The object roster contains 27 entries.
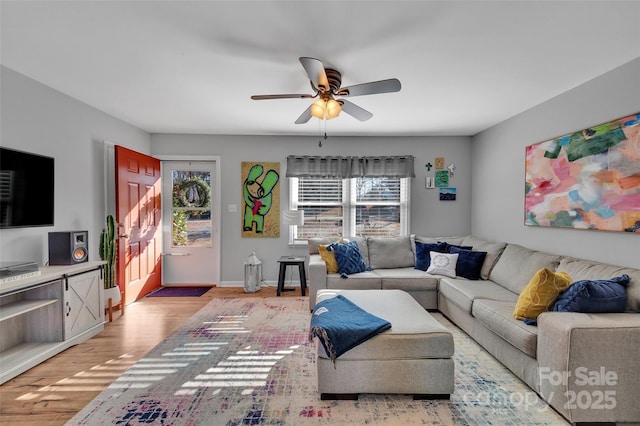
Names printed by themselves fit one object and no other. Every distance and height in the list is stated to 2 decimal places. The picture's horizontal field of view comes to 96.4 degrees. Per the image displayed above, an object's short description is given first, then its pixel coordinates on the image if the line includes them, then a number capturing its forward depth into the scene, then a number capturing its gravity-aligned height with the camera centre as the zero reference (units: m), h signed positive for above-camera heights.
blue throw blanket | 1.82 -0.77
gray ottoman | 1.85 -1.01
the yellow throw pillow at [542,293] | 1.99 -0.57
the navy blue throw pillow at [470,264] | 3.31 -0.60
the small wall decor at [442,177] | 4.56 +0.56
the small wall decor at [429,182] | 4.58 +0.48
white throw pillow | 3.44 -0.64
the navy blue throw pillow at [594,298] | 1.83 -0.55
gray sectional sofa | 1.63 -0.83
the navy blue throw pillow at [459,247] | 3.67 -0.45
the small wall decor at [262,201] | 4.53 +0.17
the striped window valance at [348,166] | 4.46 +0.71
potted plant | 3.17 -0.53
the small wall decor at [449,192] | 4.58 +0.33
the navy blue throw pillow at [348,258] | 3.55 -0.59
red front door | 3.54 -0.16
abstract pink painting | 2.21 +0.31
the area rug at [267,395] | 1.71 -1.23
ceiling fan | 1.95 +0.93
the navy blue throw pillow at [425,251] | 3.73 -0.52
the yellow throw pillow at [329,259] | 3.57 -0.60
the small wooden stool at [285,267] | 4.03 -0.82
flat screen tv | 2.29 +0.18
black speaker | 2.65 -0.35
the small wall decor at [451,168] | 4.55 +0.71
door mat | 4.10 -1.20
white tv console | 2.18 -0.92
